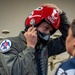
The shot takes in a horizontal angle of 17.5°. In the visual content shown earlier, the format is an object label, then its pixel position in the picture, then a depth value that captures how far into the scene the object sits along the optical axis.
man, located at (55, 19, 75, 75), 1.32
